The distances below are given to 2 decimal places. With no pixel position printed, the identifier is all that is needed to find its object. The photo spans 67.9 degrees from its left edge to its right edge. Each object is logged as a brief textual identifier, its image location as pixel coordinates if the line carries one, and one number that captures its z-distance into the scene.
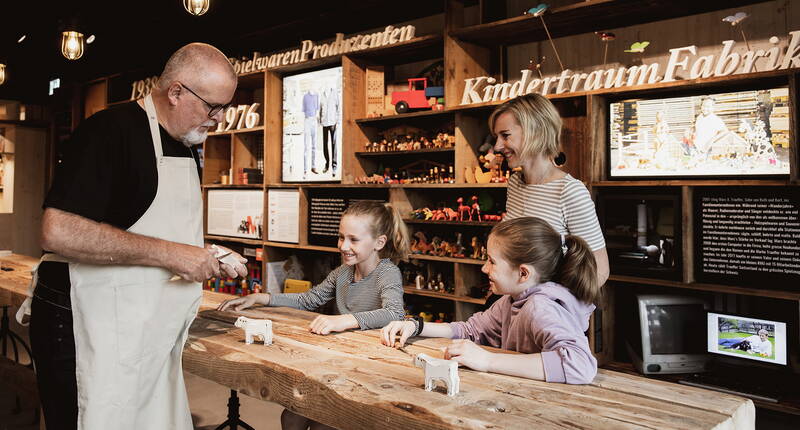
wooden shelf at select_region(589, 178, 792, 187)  2.81
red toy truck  4.16
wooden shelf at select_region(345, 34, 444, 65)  4.10
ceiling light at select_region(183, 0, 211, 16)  3.38
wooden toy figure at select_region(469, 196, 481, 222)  3.93
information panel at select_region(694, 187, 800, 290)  2.82
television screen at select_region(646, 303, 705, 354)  3.22
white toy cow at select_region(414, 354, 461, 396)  1.32
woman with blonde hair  2.43
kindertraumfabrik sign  2.84
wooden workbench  1.19
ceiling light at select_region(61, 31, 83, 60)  4.44
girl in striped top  2.48
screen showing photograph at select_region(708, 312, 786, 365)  2.95
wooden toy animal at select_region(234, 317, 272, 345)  1.83
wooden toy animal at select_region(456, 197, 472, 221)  3.98
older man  1.53
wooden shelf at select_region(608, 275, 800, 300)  2.79
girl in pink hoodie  1.51
